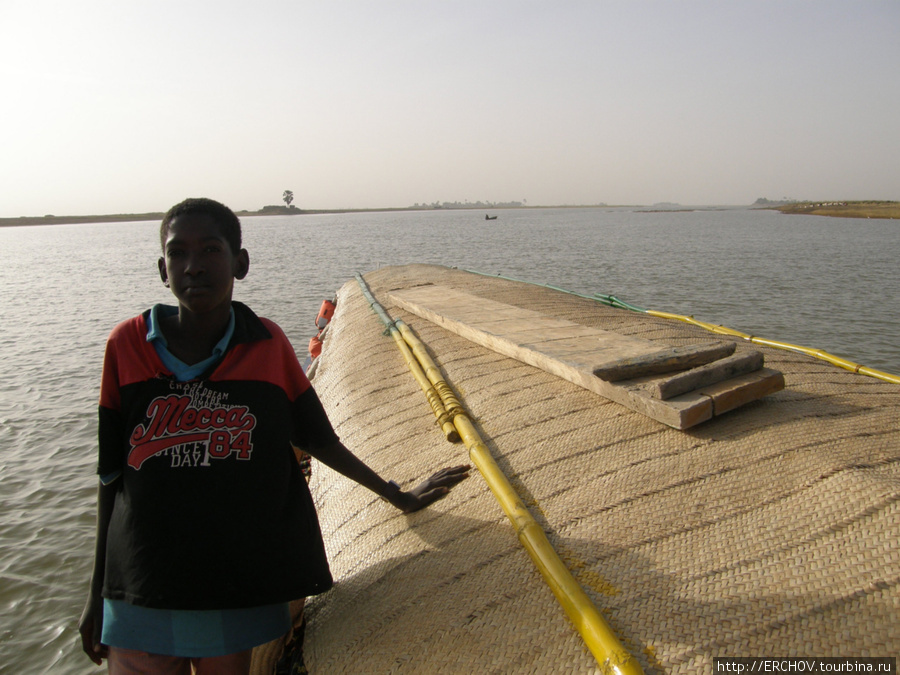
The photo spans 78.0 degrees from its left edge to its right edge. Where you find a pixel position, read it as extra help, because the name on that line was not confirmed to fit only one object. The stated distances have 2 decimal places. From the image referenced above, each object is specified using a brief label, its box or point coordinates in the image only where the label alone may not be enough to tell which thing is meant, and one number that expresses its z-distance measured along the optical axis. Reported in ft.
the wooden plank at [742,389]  8.05
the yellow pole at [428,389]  9.24
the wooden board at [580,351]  8.04
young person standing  5.07
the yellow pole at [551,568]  4.63
